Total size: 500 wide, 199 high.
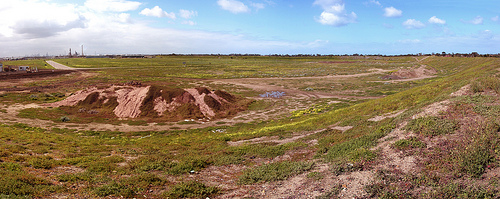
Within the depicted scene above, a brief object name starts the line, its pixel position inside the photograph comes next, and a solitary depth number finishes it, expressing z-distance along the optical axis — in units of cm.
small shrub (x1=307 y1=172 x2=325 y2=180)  1066
